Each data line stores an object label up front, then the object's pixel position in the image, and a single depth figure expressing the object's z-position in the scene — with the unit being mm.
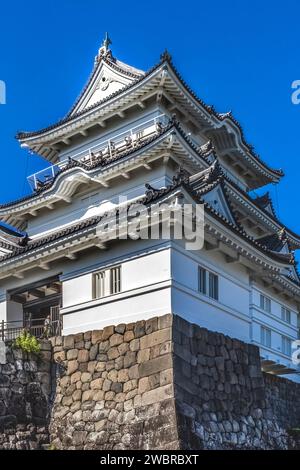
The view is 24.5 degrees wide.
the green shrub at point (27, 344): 20438
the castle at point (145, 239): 20312
